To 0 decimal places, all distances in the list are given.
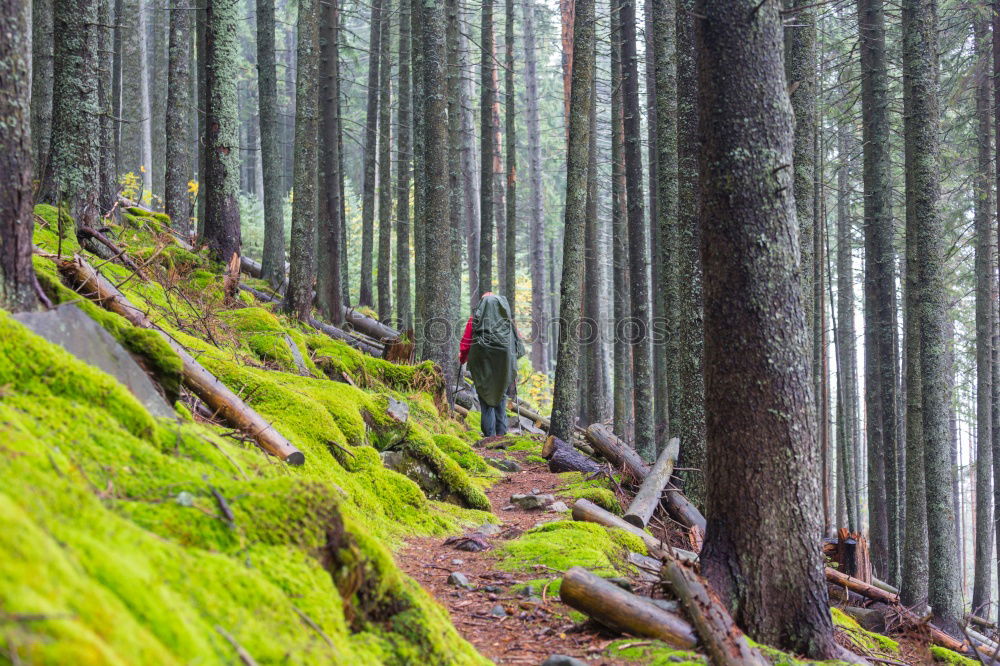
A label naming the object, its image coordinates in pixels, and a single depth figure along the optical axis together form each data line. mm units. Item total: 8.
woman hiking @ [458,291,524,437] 11883
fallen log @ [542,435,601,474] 9938
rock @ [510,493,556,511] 7668
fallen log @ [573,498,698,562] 6766
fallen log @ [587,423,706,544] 7793
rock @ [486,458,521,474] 10031
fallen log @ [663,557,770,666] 3875
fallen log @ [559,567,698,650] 4152
